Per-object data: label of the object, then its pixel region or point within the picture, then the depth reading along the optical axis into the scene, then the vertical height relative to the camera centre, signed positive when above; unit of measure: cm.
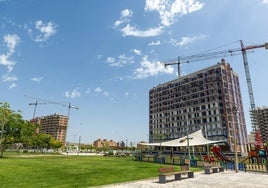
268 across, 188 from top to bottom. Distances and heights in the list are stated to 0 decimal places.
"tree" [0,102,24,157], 4233 +513
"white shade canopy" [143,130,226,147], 3333 +208
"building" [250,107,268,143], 10339 +1779
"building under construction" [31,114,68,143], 16350 +1970
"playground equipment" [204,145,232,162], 2907 -1
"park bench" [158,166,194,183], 1386 -130
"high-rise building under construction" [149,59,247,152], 7569 +1913
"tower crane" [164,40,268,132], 8900 +3593
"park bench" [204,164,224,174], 1904 -133
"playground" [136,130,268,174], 2216 -65
